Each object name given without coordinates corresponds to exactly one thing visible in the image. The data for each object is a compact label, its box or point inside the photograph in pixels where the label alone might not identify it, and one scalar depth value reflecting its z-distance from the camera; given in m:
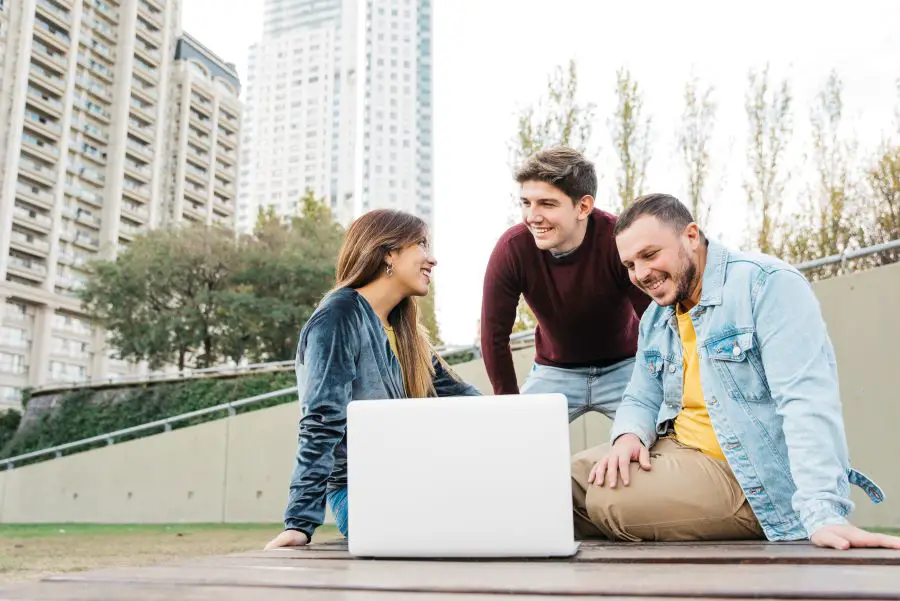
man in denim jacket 1.71
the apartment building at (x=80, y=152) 43.12
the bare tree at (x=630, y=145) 10.38
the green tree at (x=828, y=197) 9.01
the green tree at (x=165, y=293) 24.66
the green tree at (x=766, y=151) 9.67
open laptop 1.29
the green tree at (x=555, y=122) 10.80
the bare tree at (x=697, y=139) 10.14
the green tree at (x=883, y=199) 8.59
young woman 2.00
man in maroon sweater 3.07
